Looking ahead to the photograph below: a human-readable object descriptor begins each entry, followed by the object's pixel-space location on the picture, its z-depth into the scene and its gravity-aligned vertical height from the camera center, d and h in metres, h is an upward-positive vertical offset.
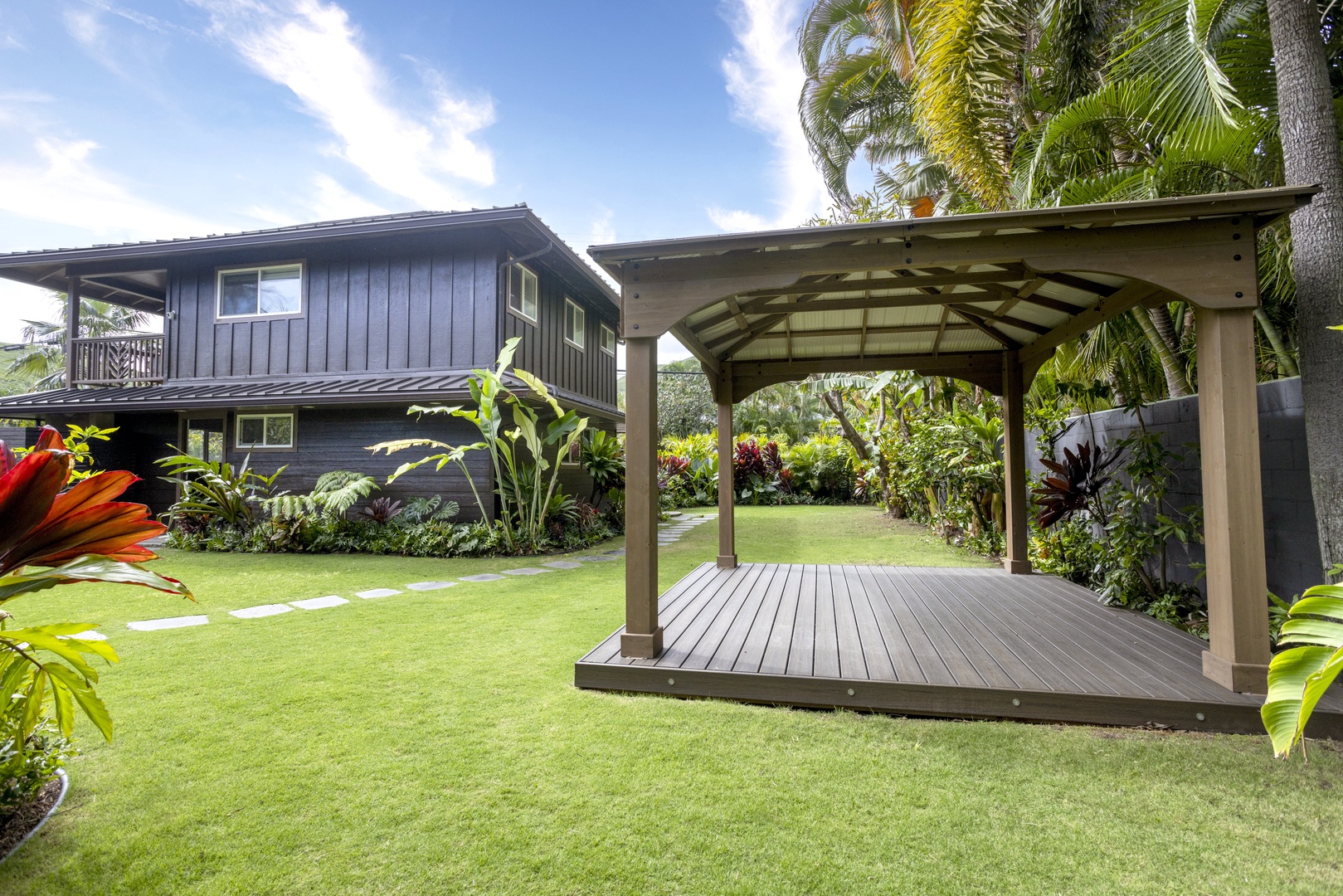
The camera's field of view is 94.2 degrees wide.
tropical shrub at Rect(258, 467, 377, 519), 8.21 -0.32
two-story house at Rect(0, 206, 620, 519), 9.20 +2.21
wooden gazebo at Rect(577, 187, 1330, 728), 2.94 +0.59
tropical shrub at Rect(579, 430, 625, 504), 10.17 +0.21
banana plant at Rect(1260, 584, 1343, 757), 1.57 -0.51
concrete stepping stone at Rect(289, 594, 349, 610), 5.42 -1.13
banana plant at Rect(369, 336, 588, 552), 7.60 +0.34
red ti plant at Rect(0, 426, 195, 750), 1.65 -0.21
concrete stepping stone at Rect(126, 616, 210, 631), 4.68 -1.13
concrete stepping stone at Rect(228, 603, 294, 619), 5.09 -1.13
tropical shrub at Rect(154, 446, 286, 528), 8.60 -0.30
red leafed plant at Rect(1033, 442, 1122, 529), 5.36 -0.12
